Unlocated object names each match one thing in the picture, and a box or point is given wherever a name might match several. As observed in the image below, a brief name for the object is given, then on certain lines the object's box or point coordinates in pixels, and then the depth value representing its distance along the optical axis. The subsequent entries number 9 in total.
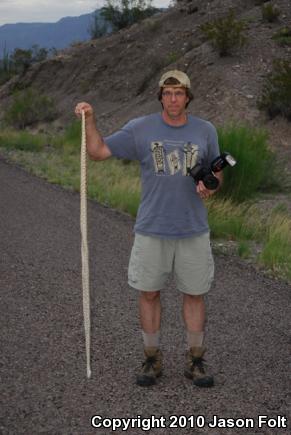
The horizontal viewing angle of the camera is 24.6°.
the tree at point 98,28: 43.16
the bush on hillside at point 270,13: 25.12
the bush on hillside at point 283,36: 22.89
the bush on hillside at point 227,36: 22.73
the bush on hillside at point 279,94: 17.95
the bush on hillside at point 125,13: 38.53
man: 3.74
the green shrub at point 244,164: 11.30
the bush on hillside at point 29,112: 28.92
